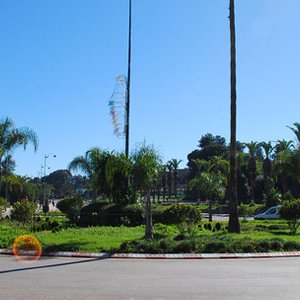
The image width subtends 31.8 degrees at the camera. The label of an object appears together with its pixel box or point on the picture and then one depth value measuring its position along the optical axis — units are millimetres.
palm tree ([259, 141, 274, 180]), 76000
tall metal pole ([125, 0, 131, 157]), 32469
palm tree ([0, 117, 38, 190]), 27191
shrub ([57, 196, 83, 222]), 33750
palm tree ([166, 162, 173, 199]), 125125
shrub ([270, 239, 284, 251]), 17052
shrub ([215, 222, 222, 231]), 25834
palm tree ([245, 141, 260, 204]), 78625
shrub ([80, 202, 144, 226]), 28125
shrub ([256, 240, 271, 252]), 16703
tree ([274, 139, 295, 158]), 71125
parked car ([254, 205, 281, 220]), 47791
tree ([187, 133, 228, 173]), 109312
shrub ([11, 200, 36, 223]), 26062
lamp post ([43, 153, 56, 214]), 56362
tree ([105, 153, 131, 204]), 30047
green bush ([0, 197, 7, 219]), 28148
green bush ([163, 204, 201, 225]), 22531
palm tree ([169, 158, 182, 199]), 118438
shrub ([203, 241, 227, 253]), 16234
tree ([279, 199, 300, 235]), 25641
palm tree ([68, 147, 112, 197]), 31572
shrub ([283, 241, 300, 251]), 17327
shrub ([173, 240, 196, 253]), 16188
